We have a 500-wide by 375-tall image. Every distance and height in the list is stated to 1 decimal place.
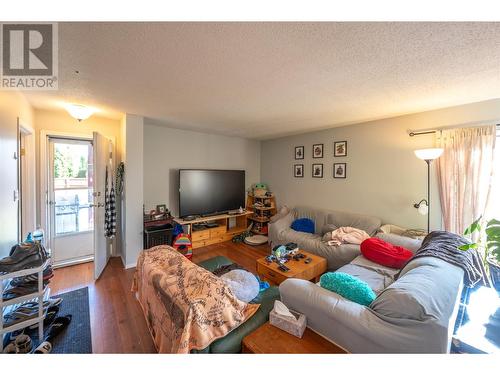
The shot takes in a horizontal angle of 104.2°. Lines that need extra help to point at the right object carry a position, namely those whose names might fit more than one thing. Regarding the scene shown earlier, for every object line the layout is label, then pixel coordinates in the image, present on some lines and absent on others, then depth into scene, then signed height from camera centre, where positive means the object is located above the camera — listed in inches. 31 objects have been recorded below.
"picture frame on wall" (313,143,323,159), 150.6 +25.2
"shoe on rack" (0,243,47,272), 55.2 -23.1
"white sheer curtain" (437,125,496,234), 86.7 +5.4
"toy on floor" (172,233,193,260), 121.0 -39.6
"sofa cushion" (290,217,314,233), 139.5 -30.9
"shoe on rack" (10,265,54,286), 60.8 -31.4
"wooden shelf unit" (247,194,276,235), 172.9 -26.6
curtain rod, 96.4 +28.0
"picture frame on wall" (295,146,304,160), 163.3 +25.9
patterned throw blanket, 40.0 -28.7
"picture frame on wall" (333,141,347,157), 137.0 +25.0
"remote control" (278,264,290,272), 84.2 -37.2
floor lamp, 87.9 -8.9
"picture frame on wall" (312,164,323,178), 150.7 +9.5
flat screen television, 143.2 -7.1
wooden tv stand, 144.2 -39.0
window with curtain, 85.4 -3.2
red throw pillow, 83.6 -30.9
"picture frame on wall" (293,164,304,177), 163.8 +11.0
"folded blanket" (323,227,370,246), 107.2 -29.9
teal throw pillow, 49.1 -27.5
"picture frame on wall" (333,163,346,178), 138.0 +9.5
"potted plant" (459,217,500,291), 49.1 -17.8
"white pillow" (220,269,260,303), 53.1 -29.0
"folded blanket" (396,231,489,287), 60.9 -23.6
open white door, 99.2 -8.1
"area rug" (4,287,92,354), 60.5 -51.8
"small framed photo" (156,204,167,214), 131.6 -19.1
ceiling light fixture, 92.0 +33.7
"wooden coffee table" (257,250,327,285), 82.4 -38.5
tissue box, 44.8 -33.1
